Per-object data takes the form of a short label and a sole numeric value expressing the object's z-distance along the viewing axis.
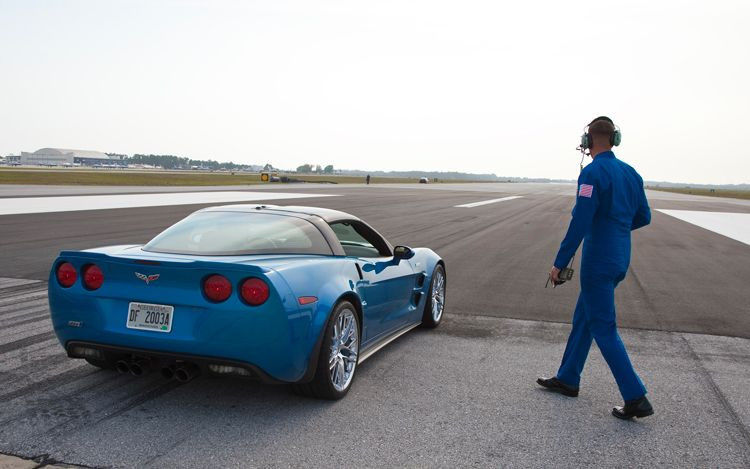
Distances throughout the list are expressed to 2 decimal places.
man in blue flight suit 4.28
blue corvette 3.86
